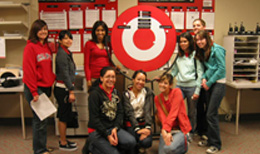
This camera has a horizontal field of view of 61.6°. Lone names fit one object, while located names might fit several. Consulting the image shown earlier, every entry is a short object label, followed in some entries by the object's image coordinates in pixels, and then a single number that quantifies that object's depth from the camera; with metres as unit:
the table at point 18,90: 2.75
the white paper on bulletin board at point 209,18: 3.39
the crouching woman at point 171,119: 2.12
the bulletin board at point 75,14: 3.24
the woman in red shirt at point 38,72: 2.11
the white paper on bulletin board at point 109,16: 3.29
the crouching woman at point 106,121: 2.01
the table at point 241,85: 2.89
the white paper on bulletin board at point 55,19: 3.24
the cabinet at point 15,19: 3.17
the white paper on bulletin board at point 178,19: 3.37
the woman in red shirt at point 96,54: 2.46
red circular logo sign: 2.28
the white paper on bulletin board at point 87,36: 3.35
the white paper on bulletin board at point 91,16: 3.28
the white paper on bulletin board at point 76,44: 3.33
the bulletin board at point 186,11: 3.33
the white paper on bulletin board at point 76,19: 3.28
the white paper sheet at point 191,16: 3.38
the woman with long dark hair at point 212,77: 2.33
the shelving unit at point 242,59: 3.10
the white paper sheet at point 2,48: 3.13
